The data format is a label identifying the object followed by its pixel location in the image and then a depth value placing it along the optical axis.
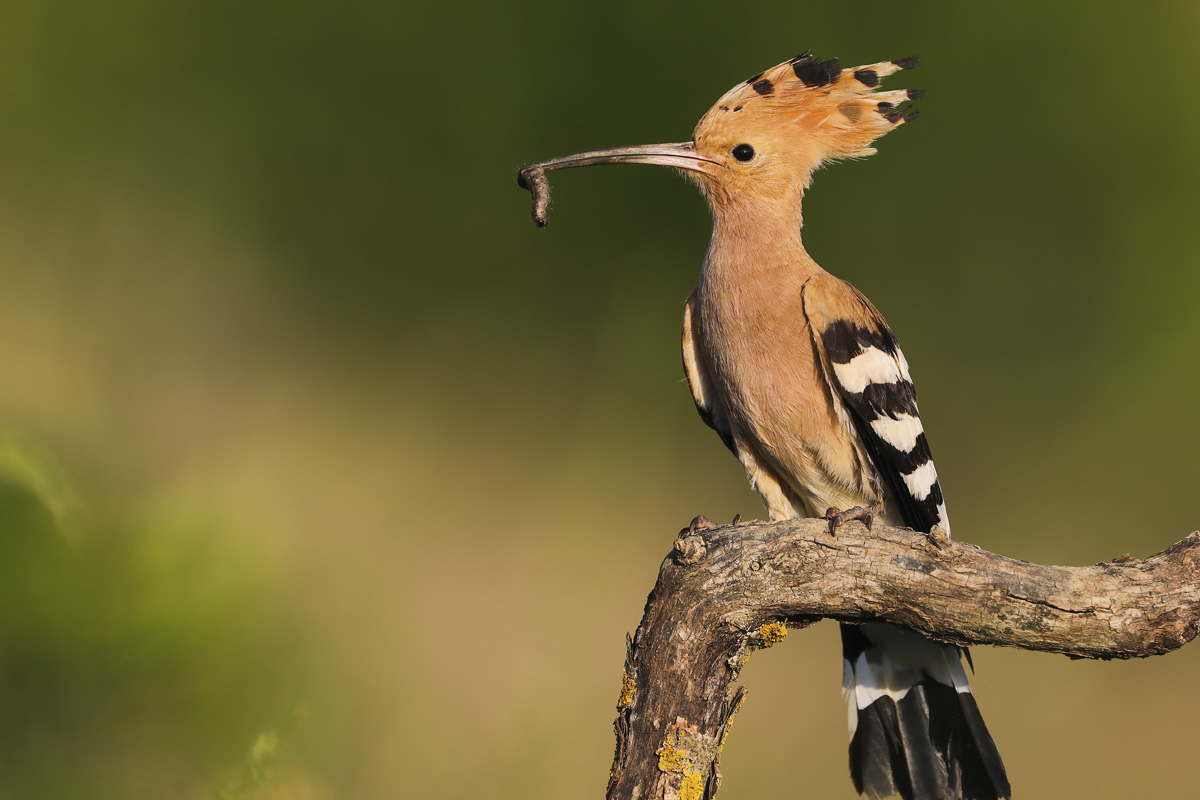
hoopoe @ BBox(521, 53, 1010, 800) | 5.52
